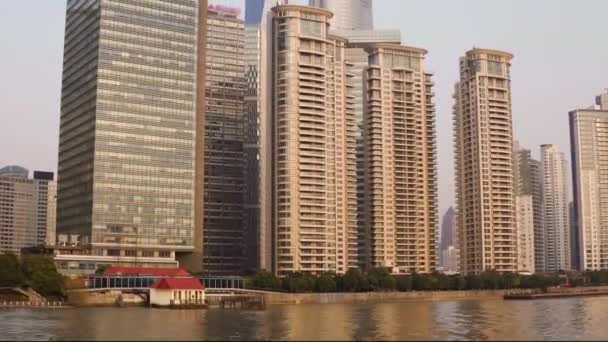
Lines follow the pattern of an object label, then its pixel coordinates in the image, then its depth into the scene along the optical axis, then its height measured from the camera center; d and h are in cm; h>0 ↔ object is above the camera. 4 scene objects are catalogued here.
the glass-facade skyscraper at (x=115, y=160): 19525 +2460
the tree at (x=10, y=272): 16400 -77
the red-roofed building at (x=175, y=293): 15950 -479
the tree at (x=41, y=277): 16625 -174
